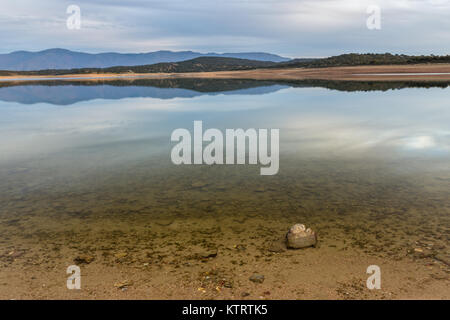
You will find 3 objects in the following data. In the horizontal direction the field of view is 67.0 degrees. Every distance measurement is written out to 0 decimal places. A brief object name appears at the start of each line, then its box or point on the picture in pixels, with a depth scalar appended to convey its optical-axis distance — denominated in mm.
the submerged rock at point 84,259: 6434
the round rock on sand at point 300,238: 6641
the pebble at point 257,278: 5715
